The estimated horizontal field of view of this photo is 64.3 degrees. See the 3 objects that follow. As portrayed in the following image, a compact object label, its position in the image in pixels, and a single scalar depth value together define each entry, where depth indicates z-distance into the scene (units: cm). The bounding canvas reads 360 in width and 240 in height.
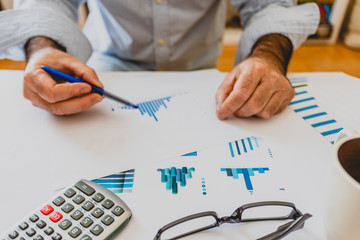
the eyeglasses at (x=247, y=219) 27
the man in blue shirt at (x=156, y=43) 45
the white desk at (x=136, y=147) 31
